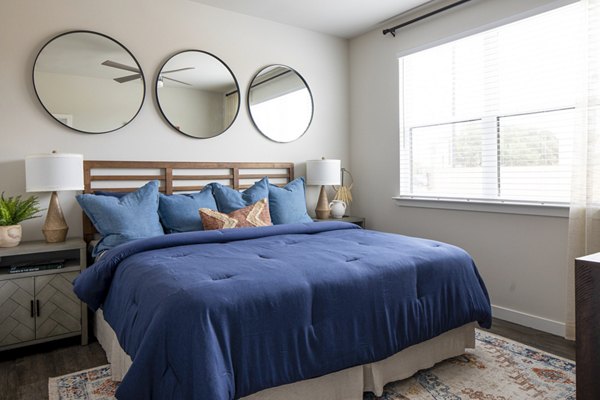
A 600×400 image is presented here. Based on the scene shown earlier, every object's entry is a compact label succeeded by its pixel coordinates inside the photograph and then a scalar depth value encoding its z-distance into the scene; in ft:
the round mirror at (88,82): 9.64
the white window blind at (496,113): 9.23
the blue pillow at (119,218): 8.79
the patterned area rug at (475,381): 6.68
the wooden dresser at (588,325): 4.91
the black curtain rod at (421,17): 10.88
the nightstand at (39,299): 8.20
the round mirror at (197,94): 11.22
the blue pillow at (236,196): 10.68
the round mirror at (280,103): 12.82
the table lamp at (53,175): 8.67
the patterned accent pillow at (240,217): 9.71
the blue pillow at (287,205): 11.27
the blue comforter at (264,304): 4.79
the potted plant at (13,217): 8.47
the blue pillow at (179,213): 9.84
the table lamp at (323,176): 13.01
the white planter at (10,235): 8.44
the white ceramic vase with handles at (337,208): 13.38
